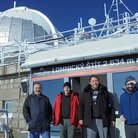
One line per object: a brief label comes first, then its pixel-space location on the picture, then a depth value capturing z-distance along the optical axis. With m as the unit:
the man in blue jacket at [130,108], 3.09
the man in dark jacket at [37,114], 3.49
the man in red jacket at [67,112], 3.53
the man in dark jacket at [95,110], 3.25
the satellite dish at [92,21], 6.45
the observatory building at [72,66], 3.91
